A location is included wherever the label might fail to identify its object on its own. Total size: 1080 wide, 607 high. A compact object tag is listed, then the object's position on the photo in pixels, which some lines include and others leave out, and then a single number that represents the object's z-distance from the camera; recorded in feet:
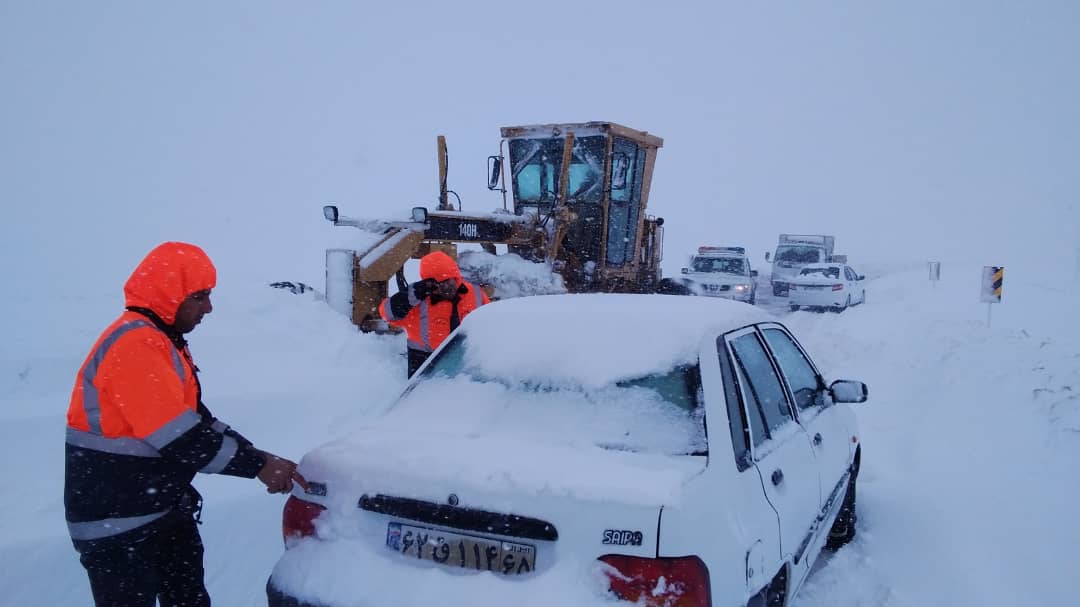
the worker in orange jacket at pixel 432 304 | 18.30
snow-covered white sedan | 7.22
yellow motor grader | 31.94
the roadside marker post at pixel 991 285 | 45.98
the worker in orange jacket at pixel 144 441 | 7.89
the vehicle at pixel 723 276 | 60.85
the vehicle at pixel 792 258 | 81.97
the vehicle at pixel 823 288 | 65.05
